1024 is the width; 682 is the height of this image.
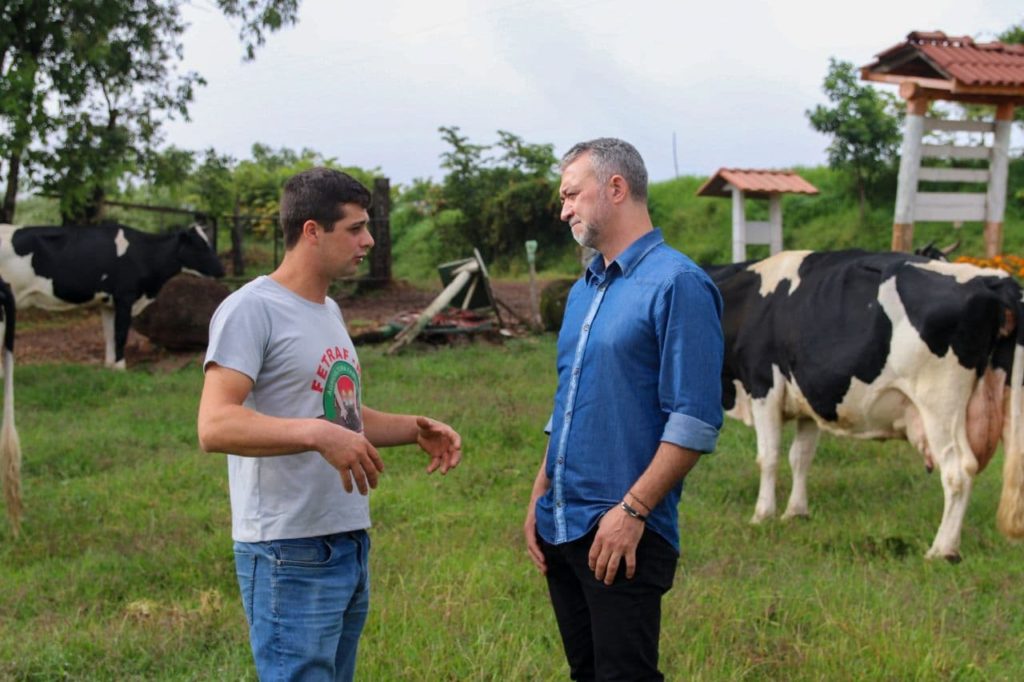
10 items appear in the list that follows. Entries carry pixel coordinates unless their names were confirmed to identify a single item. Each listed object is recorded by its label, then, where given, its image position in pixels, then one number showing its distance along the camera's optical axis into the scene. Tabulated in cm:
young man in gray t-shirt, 249
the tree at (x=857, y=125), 1783
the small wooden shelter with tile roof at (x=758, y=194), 989
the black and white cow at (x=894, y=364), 531
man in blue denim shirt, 251
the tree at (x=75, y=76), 1270
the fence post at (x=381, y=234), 1809
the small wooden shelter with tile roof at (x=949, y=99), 982
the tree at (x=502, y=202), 2264
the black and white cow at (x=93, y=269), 1205
